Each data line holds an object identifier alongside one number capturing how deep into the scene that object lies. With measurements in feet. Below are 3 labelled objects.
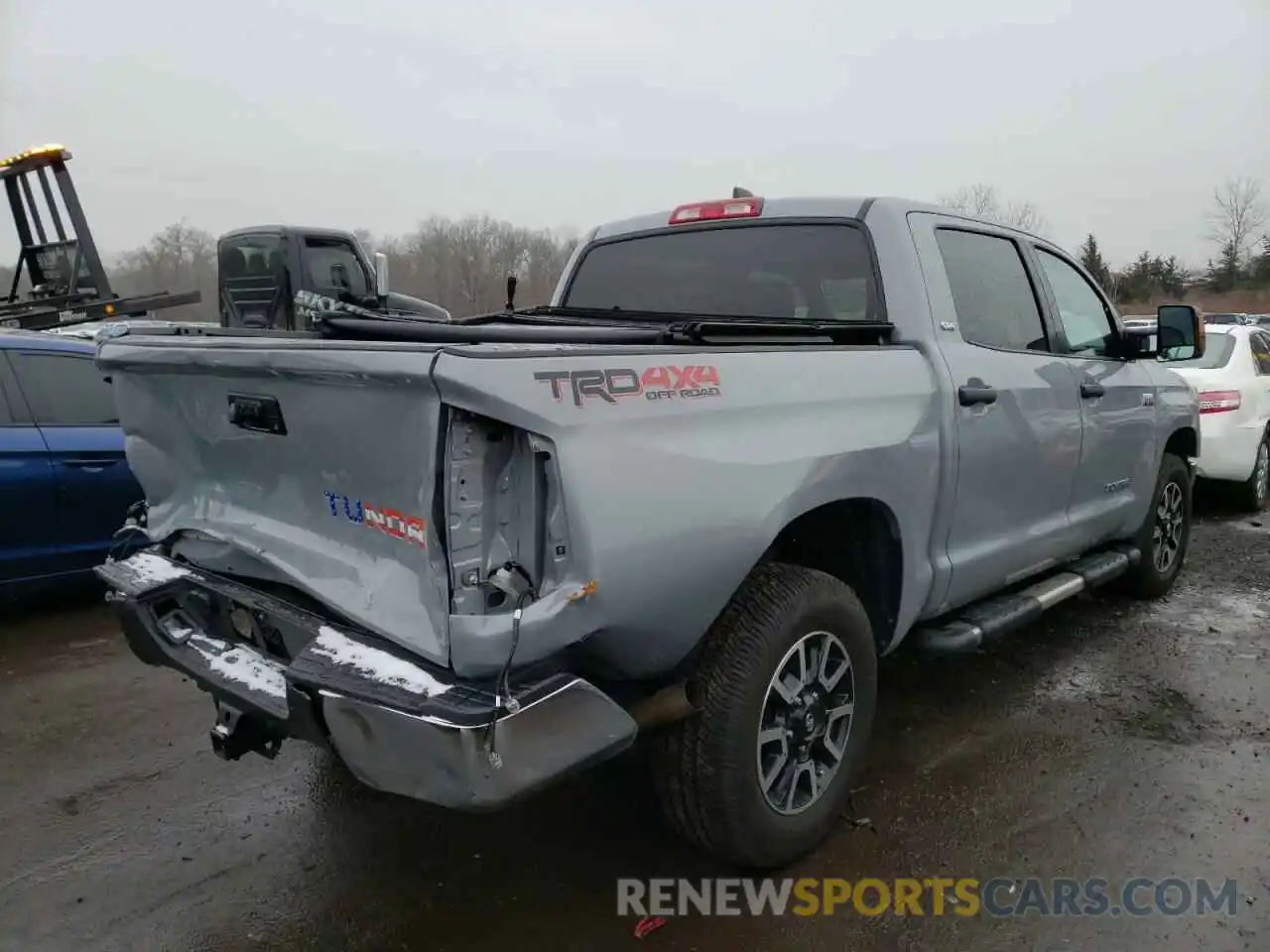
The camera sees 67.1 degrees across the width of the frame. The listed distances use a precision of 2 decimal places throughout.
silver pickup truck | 7.04
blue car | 16.29
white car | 25.82
